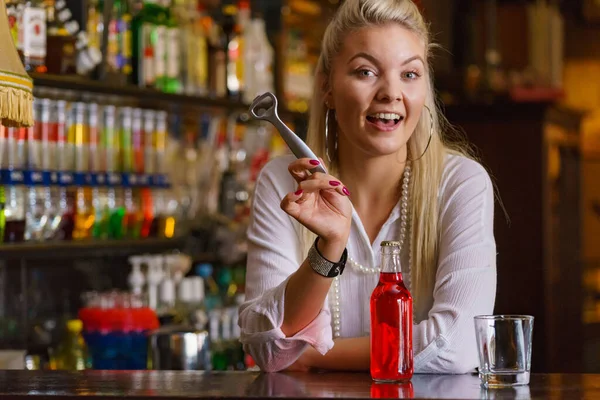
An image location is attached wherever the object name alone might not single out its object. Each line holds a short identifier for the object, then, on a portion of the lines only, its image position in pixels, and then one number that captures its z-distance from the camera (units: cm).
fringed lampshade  209
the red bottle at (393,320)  164
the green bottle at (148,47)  367
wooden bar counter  154
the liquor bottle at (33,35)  303
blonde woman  191
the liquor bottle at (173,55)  380
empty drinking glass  161
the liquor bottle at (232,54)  416
